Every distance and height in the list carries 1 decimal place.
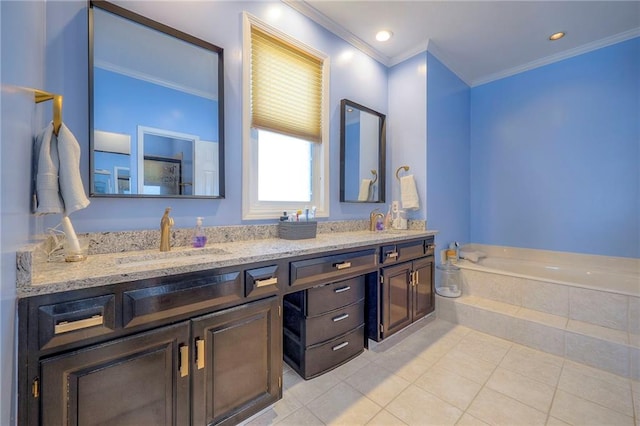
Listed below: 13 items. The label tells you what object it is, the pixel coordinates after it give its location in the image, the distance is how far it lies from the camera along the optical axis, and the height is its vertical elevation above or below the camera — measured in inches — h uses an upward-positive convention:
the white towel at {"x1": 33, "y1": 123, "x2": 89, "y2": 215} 36.9 +6.0
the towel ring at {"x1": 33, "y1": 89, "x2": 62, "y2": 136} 37.5 +16.5
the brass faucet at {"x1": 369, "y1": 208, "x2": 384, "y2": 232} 98.6 -2.2
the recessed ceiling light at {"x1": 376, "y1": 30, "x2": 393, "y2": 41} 93.3 +65.5
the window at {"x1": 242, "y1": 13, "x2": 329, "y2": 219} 70.7 +26.9
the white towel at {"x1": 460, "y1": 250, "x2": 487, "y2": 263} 114.7 -19.3
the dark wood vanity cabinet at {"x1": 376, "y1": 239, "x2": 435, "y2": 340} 75.0 -23.6
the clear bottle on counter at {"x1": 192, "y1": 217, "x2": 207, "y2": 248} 58.1 -5.3
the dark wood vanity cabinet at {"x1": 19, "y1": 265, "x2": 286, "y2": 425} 30.5 -20.2
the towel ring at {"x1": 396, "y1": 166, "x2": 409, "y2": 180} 105.6 +18.4
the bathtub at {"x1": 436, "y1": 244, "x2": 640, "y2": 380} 72.8 -31.9
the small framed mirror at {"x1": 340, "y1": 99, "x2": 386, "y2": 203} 94.0 +23.4
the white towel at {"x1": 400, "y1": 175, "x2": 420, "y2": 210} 100.7 +7.6
